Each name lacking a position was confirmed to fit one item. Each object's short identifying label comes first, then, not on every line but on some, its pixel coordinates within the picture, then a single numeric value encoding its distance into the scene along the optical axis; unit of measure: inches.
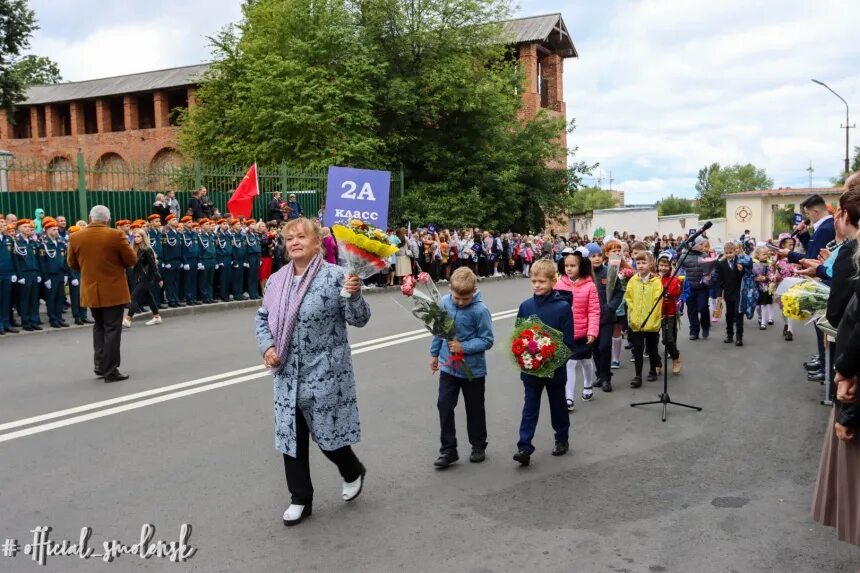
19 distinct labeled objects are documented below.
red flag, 853.8
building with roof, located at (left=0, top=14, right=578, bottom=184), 1824.6
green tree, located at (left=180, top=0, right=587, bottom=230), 1173.1
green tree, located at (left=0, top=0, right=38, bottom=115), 1235.9
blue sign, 612.7
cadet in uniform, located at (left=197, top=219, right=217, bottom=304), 694.5
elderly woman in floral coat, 191.9
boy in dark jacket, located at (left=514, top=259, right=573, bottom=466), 250.8
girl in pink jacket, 311.2
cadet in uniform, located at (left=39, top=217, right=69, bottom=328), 562.4
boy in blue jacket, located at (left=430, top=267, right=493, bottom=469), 243.8
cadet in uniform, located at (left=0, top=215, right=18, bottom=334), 536.4
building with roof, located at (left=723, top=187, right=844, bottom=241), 2615.7
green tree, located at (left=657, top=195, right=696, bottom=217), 4369.1
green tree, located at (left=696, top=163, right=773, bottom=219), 4577.3
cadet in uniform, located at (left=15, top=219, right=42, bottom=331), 547.8
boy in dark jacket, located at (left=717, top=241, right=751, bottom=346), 515.2
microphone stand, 309.0
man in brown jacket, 375.2
